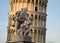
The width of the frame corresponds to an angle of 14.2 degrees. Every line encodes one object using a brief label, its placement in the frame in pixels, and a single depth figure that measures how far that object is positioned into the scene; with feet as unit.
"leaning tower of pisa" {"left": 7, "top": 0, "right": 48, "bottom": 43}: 193.76
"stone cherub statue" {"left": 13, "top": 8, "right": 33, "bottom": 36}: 56.90
